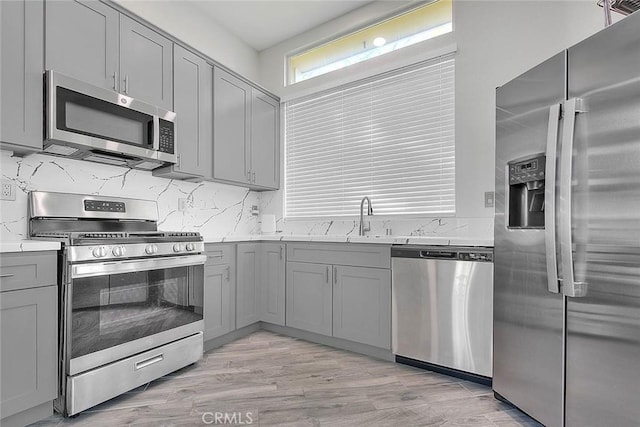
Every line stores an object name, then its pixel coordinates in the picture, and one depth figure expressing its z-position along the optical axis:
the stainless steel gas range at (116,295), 1.77
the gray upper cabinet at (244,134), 3.08
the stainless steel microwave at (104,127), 1.95
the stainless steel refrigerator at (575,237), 1.29
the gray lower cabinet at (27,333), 1.56
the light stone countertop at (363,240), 2.20
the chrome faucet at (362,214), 3.11
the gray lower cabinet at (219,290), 2.73
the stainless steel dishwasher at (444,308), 2.12
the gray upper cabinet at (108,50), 1.99
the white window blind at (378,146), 2.92
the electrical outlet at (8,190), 1.98
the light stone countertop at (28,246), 1.55
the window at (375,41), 3.00
